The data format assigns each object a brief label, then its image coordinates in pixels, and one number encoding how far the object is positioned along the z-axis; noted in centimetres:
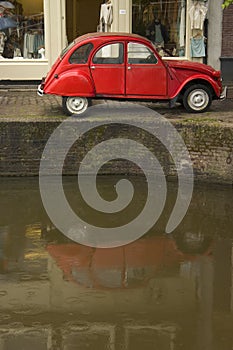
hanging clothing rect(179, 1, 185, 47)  1583
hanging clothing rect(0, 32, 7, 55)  1588
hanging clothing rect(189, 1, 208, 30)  1540
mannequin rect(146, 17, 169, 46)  1588
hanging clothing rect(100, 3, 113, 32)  1556
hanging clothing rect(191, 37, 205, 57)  1564
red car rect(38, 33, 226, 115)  1174
